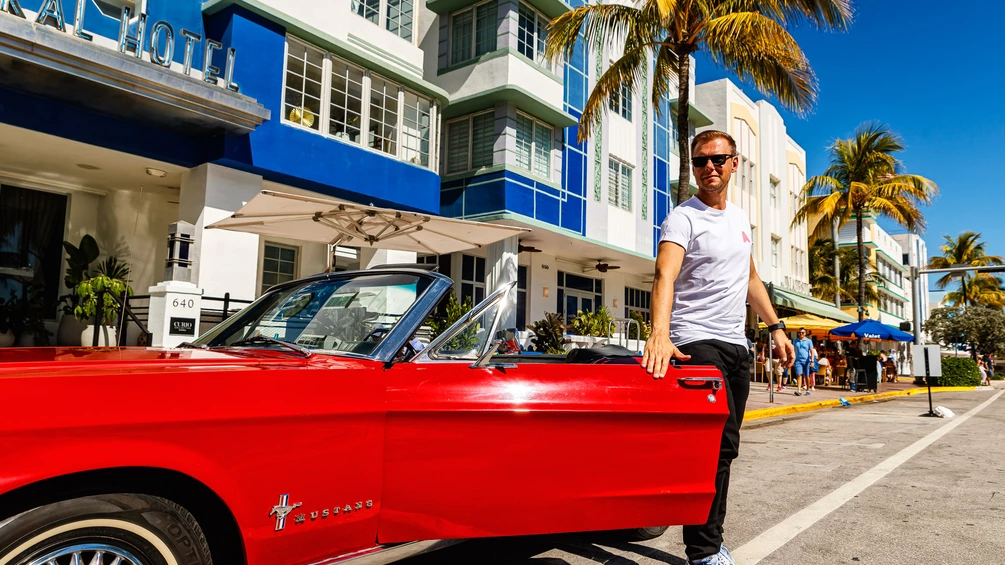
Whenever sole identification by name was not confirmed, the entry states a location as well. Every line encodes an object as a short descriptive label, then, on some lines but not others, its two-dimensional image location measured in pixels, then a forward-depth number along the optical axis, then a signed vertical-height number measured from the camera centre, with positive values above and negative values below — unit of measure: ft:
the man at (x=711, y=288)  9.83 +1.03
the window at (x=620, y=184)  67.62 +17.41
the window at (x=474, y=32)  53.78 +26.01
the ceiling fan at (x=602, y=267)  68.74 +8.80
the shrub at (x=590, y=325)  55.42 +2.23
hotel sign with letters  29.45 +14.47
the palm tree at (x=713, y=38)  36.48 +18.10
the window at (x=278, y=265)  45.39 +5.38
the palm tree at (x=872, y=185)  86.89 +23.07
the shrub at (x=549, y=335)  49.88 +1.16
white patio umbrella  24.63 +4.75
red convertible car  6.18 -1.08
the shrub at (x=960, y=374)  86.84 -1.44
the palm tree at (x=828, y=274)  131.23 +17.10
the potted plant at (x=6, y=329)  35.78 +0.28
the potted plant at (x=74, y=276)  38.06 +3.44
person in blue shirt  59.88 +0.04
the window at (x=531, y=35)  54.34 +26.05
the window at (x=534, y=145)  54.39 +17.06
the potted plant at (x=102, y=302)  33.14 +1.74
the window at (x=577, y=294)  68.54 +6.10
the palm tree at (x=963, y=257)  183.55 +30.15
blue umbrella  71.20 +3.14
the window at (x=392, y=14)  48.67 +24.98
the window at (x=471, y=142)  53.31 +16.80
